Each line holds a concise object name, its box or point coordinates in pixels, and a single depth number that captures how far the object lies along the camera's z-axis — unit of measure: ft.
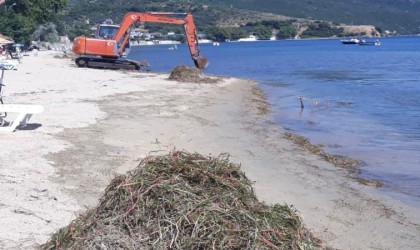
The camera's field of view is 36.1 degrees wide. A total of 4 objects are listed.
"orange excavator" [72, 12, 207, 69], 113.60
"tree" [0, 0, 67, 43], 194.39
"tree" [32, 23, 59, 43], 279.49
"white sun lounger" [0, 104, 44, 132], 40.27
